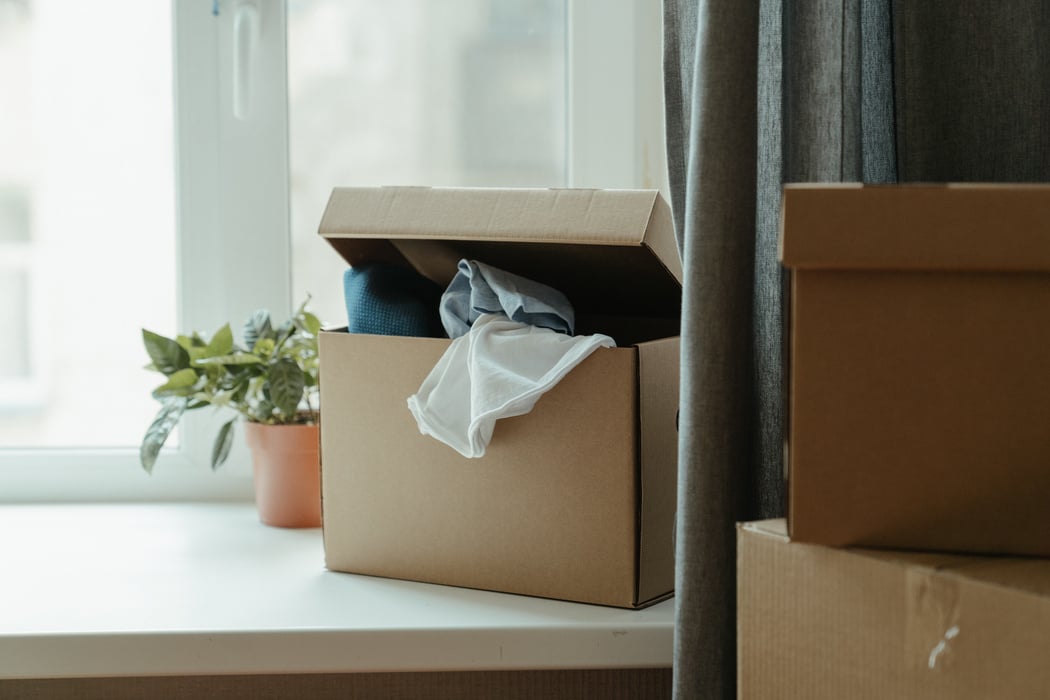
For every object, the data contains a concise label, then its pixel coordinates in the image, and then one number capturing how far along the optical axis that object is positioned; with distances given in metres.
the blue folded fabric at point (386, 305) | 2.30
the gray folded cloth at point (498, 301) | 2.26
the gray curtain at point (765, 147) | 2.12
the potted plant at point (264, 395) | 2.54
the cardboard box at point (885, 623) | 1.83
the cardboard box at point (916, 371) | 1.90
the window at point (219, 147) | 2.76
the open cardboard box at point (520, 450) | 2.19
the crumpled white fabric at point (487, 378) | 2.19
